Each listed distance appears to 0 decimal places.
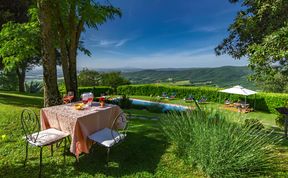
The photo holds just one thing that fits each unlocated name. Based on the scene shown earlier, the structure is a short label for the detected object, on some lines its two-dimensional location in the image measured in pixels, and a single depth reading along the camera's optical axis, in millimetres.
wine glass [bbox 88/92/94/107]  4238
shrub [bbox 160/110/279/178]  2875
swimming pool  14969
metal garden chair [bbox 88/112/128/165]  3213
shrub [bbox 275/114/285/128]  8335
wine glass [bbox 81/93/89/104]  4223
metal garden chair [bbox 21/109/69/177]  3111
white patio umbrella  11845
